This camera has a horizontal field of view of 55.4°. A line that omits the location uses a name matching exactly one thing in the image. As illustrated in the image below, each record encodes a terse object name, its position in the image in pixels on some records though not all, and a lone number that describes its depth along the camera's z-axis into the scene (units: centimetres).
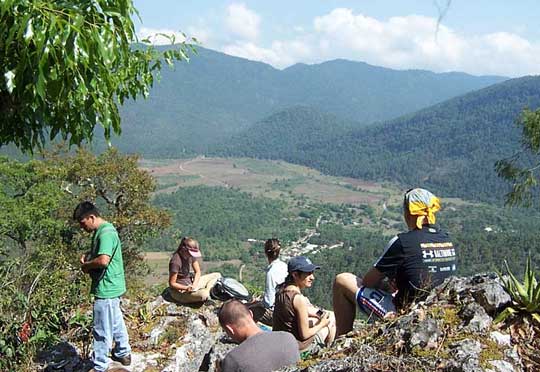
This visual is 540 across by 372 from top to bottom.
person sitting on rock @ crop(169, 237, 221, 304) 680
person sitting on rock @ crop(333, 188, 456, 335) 374
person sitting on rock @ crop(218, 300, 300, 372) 322
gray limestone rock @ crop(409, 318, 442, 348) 273
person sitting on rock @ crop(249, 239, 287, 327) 635
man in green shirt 430
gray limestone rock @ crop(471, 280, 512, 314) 300
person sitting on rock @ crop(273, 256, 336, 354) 457
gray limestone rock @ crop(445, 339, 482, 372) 250
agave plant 295
